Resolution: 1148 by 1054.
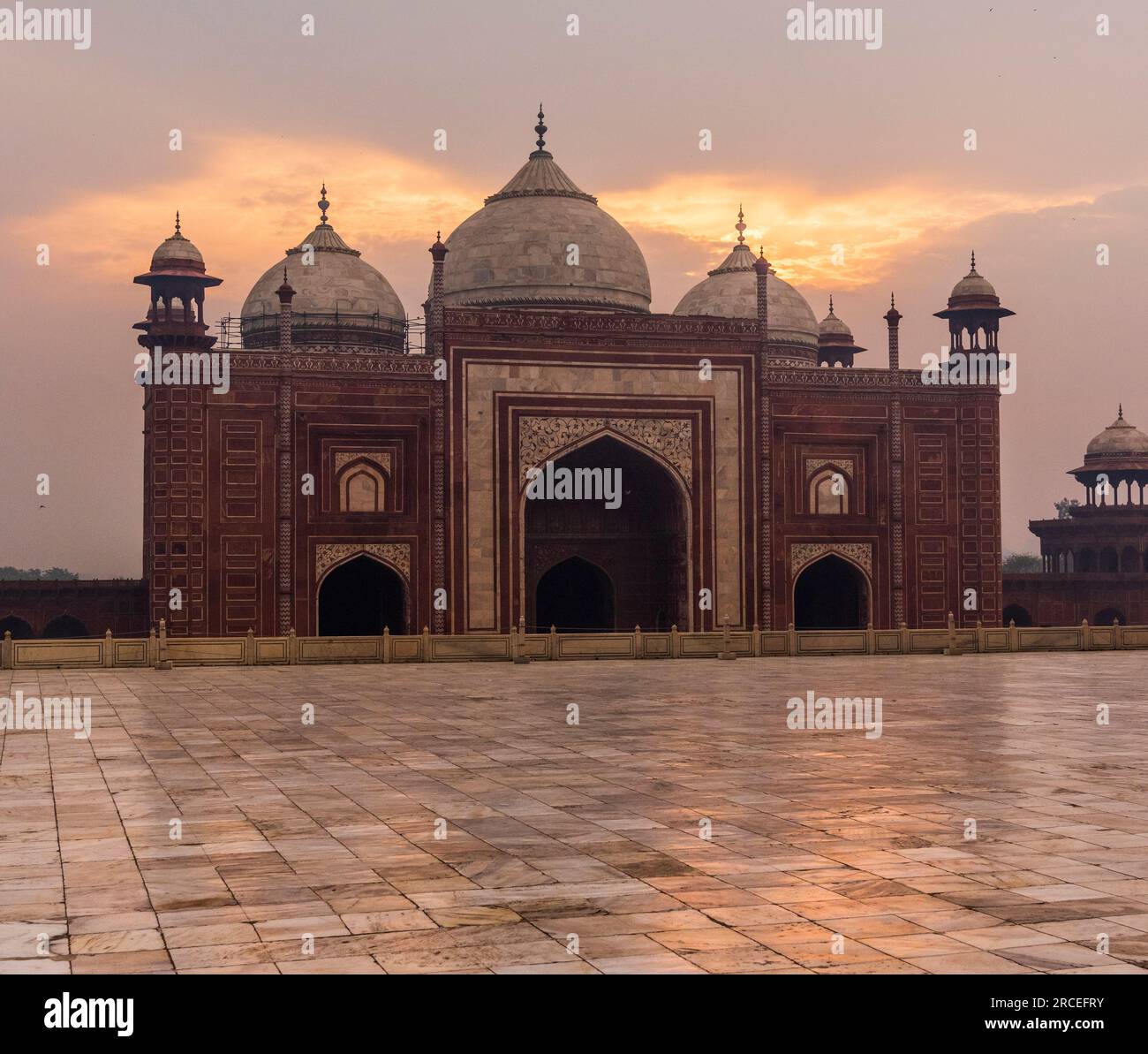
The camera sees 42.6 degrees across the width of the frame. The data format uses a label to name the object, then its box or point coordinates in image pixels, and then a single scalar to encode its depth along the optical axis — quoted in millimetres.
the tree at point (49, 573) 85112
